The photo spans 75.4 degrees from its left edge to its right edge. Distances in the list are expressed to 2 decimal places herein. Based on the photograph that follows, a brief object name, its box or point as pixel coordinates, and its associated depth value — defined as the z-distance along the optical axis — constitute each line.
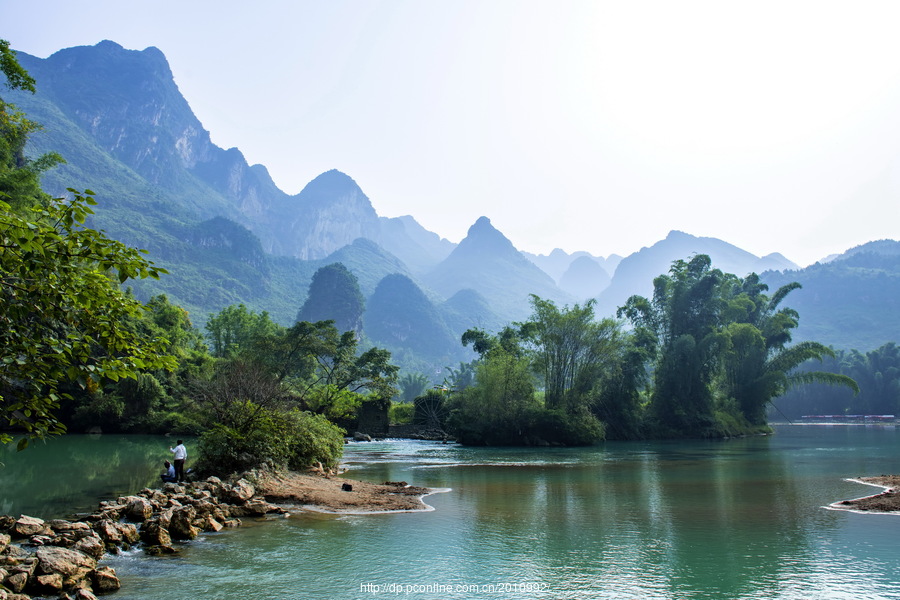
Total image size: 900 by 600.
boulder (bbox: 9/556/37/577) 8.14
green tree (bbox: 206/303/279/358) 68.75
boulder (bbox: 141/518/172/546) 11.26
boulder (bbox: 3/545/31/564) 8.70
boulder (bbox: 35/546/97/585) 8.48
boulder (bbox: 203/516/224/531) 12.70
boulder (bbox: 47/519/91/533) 10.88
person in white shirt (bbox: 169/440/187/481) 18.27
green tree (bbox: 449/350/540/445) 44.94
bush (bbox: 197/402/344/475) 19.05
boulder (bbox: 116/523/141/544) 11.26
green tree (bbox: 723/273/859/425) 55.22
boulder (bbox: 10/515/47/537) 10.85
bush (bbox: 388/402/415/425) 62.49
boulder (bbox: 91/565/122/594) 8.61
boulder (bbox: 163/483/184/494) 15.46
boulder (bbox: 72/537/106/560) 9.88
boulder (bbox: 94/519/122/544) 10.88
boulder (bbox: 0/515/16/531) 11.20
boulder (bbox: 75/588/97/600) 7.82
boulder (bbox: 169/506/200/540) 11.83
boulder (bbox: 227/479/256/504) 15.08
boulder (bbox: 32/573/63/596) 8.10
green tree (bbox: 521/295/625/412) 49.66
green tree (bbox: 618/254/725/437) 52.81
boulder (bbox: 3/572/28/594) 7.84
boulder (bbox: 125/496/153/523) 13.16
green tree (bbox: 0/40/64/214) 23.91
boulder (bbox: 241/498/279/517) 14.45
